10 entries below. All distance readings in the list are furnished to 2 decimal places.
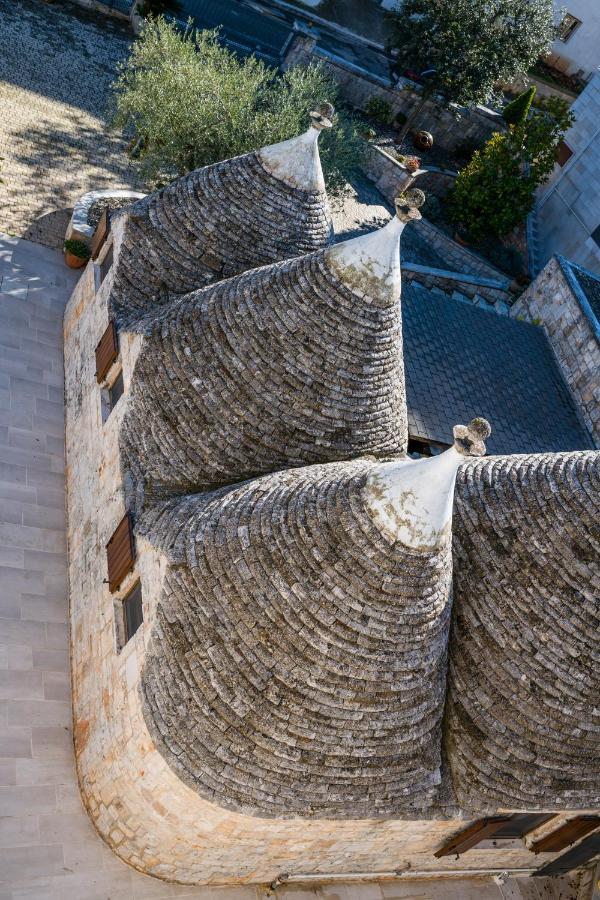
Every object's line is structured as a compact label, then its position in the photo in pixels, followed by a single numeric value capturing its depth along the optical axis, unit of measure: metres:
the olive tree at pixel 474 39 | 27.86
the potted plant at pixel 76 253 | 19.55
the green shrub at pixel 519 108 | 30.52
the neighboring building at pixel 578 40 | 35.09
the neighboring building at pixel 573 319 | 20.58
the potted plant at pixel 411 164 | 23.88
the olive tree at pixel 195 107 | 20.20
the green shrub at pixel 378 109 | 30.94
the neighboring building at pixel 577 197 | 27.61
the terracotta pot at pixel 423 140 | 30.62
